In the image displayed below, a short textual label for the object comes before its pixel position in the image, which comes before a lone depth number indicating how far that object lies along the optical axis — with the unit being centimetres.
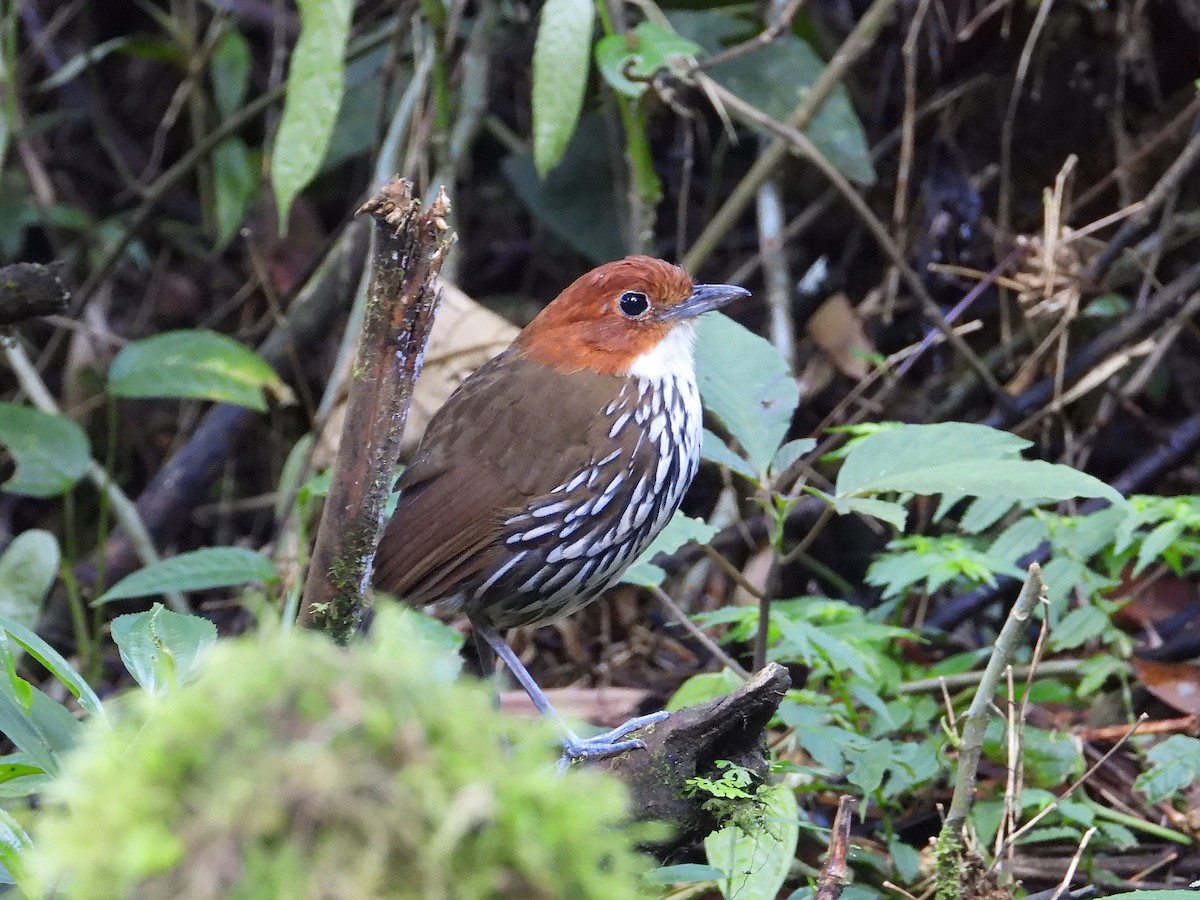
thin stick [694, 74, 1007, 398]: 835
